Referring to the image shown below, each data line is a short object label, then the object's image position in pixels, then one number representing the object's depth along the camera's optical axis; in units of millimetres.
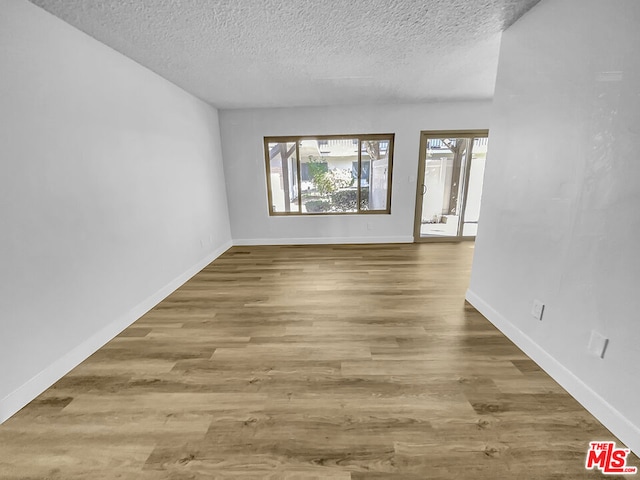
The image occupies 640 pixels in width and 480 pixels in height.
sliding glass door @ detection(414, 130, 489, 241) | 4551
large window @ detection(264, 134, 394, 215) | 4645
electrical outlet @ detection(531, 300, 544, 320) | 1777
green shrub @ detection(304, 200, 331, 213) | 5000
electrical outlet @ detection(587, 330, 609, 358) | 1358
